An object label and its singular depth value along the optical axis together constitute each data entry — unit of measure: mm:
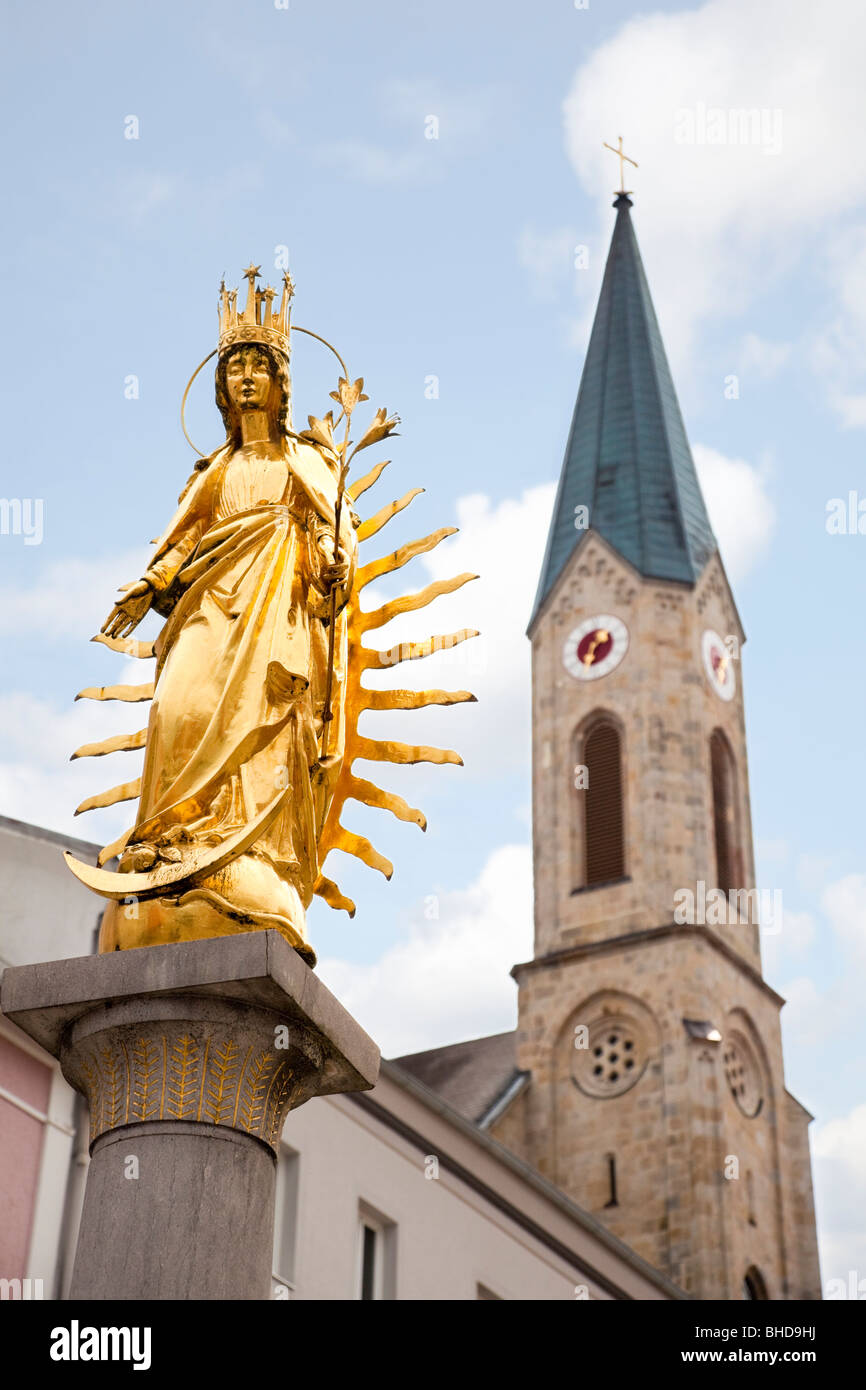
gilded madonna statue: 7020
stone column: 6379
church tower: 36688
